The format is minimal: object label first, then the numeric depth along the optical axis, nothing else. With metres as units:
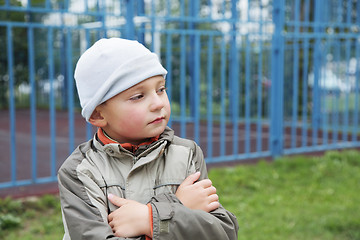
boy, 1.35
